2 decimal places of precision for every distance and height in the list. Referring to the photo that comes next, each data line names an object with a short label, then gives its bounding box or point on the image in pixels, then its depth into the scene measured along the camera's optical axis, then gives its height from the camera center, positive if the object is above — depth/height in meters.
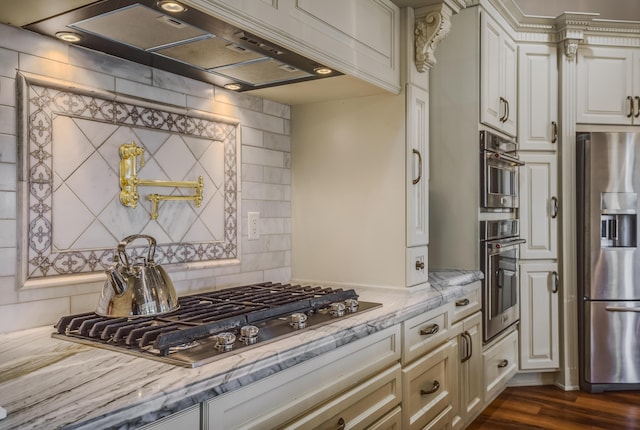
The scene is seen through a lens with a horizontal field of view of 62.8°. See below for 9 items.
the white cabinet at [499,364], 2.80 -0.84
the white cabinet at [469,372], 2.46 -0.76
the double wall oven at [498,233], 2.78 -0.09
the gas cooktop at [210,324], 1.18 -0.28
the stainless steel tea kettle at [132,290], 1.35 -0.19
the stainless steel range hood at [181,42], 1.34 +0.52
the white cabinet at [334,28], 1.44 +0.60
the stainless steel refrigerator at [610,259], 3.22 -0.26
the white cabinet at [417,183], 2.22 +0.14
